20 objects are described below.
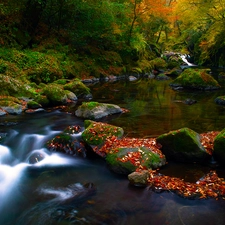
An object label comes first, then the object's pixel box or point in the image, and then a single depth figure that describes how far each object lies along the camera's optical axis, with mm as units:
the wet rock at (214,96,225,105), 11898
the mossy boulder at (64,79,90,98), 12797
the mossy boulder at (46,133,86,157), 6284
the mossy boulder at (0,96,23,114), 9406
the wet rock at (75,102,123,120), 9134
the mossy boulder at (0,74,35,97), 10641
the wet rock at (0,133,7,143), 6838
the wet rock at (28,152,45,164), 5887
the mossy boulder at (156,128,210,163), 5574
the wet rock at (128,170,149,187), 4742
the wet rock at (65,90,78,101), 11977
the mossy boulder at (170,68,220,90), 16438
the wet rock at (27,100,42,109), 10083
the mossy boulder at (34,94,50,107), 10617
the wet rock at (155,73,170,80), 22223
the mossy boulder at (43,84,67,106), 10852
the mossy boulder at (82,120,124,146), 6219
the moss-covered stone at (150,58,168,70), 28094
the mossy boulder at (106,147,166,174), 5219
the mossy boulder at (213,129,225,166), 5406
